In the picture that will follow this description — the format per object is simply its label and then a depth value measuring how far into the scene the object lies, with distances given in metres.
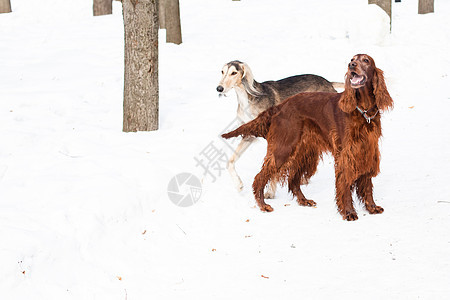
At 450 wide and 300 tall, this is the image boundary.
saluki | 6.35
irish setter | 5.05
